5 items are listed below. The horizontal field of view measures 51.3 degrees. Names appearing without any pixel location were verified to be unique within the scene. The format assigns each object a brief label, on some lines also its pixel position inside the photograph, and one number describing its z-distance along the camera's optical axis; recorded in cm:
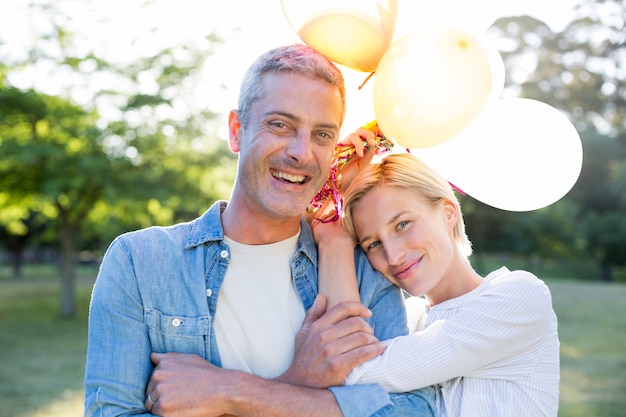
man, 196
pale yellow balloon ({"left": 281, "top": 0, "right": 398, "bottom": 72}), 229
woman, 209
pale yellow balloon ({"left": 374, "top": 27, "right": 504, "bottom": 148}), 213
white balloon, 247
